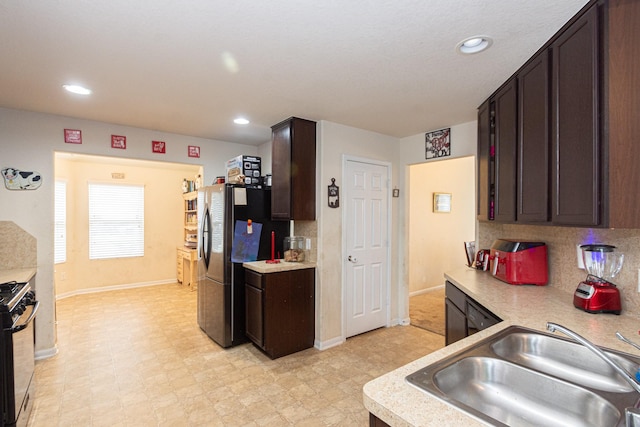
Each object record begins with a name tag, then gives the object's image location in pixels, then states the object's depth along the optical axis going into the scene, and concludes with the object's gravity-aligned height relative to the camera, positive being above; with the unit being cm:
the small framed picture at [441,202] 568 +18
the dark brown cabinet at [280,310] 304 -100
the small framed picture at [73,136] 321 +80
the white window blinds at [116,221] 560 -16
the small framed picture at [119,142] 345 +79
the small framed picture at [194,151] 400 +80
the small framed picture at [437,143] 349 +79
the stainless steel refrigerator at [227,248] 329 -40
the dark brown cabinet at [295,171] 322 +44
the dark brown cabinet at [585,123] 127 +42
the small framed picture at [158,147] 371 +79
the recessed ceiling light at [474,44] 173 +97
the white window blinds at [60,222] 503 -16
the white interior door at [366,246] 357 -41
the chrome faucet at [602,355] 88 -42
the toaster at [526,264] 229 -39
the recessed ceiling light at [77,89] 244 +99
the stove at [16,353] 184 -90
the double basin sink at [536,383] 99 -62
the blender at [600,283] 166 -40
